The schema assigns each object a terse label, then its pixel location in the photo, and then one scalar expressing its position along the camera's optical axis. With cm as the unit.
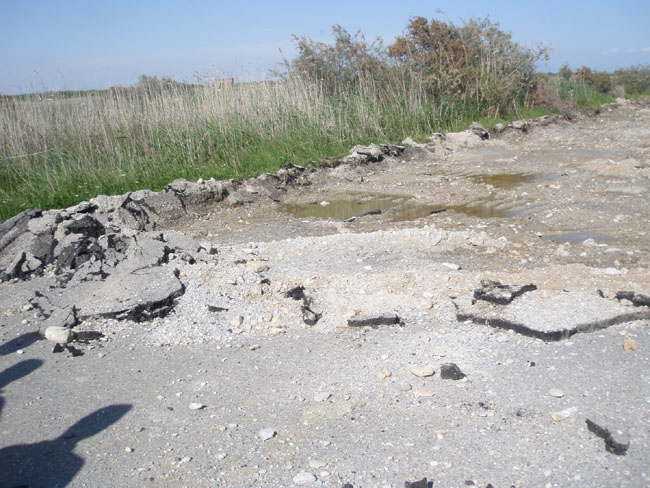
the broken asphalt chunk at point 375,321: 370
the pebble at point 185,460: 248
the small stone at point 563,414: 260
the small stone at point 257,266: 464
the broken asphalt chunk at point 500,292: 377
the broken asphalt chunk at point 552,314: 335
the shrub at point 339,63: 1349
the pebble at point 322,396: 292
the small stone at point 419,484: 223
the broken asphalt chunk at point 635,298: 356
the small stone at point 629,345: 313
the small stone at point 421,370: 306
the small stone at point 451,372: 302
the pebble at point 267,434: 263
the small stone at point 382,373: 308
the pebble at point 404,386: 295
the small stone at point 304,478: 232
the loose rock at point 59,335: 370
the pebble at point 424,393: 288
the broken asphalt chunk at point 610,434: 233
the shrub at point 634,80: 2497
